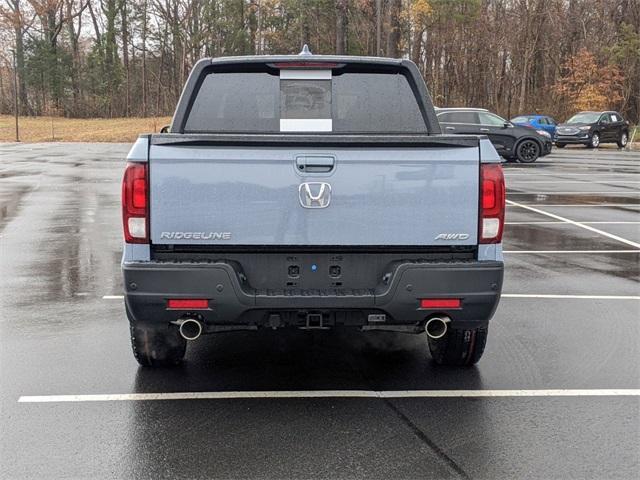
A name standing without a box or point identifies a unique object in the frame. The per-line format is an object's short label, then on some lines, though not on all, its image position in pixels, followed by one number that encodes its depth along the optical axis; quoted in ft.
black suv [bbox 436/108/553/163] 86.89
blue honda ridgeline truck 14.19
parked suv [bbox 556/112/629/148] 117.60
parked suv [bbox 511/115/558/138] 124.15
